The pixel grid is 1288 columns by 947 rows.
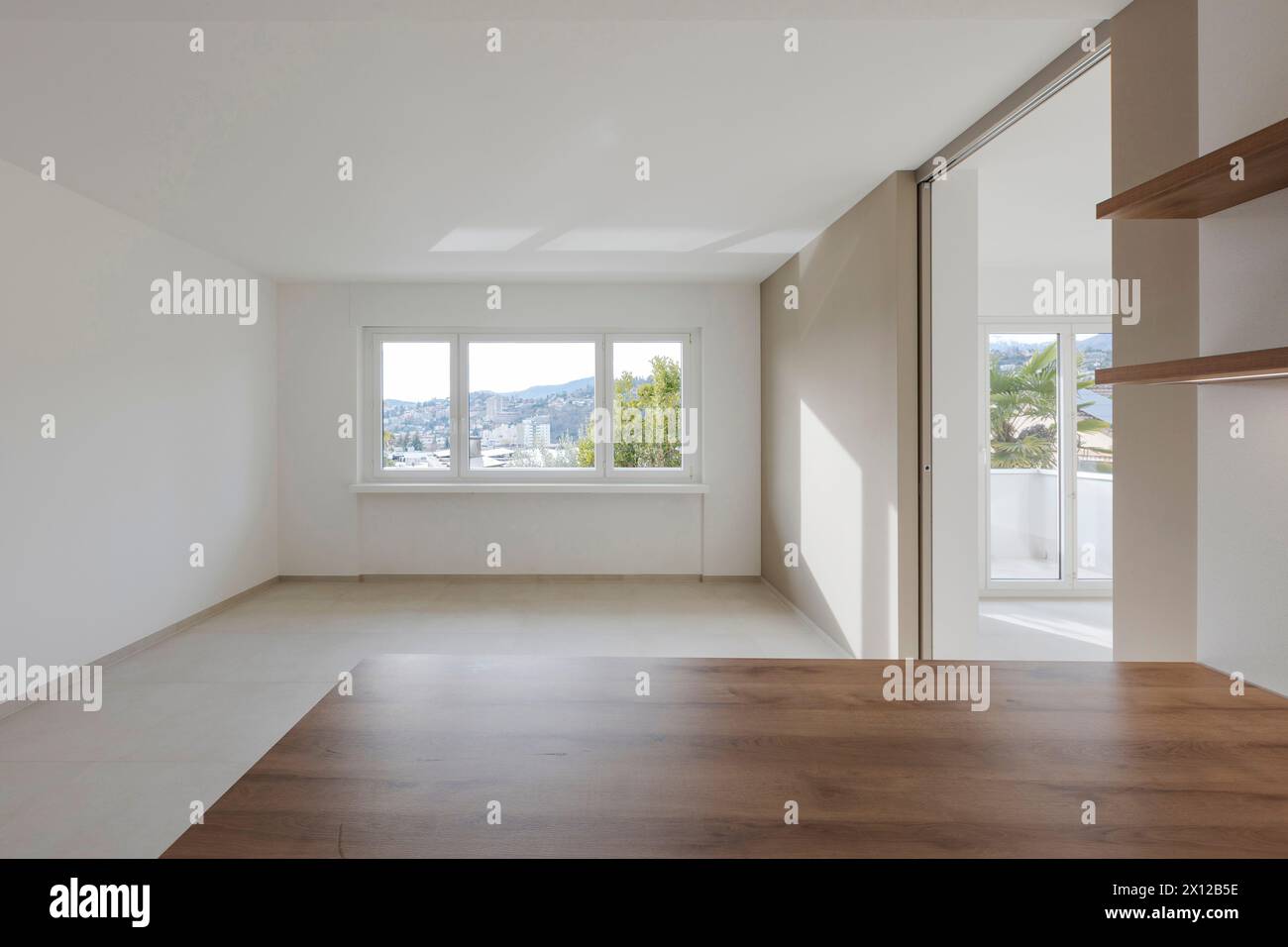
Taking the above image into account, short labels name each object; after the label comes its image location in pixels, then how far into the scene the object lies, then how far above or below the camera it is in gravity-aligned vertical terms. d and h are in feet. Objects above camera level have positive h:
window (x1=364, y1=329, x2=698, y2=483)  20.26 +1.74
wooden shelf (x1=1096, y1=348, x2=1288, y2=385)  3.92 +0.56
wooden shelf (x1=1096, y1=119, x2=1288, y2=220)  3.97 +1.74
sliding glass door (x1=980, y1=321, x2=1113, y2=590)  17.44 +0.02
